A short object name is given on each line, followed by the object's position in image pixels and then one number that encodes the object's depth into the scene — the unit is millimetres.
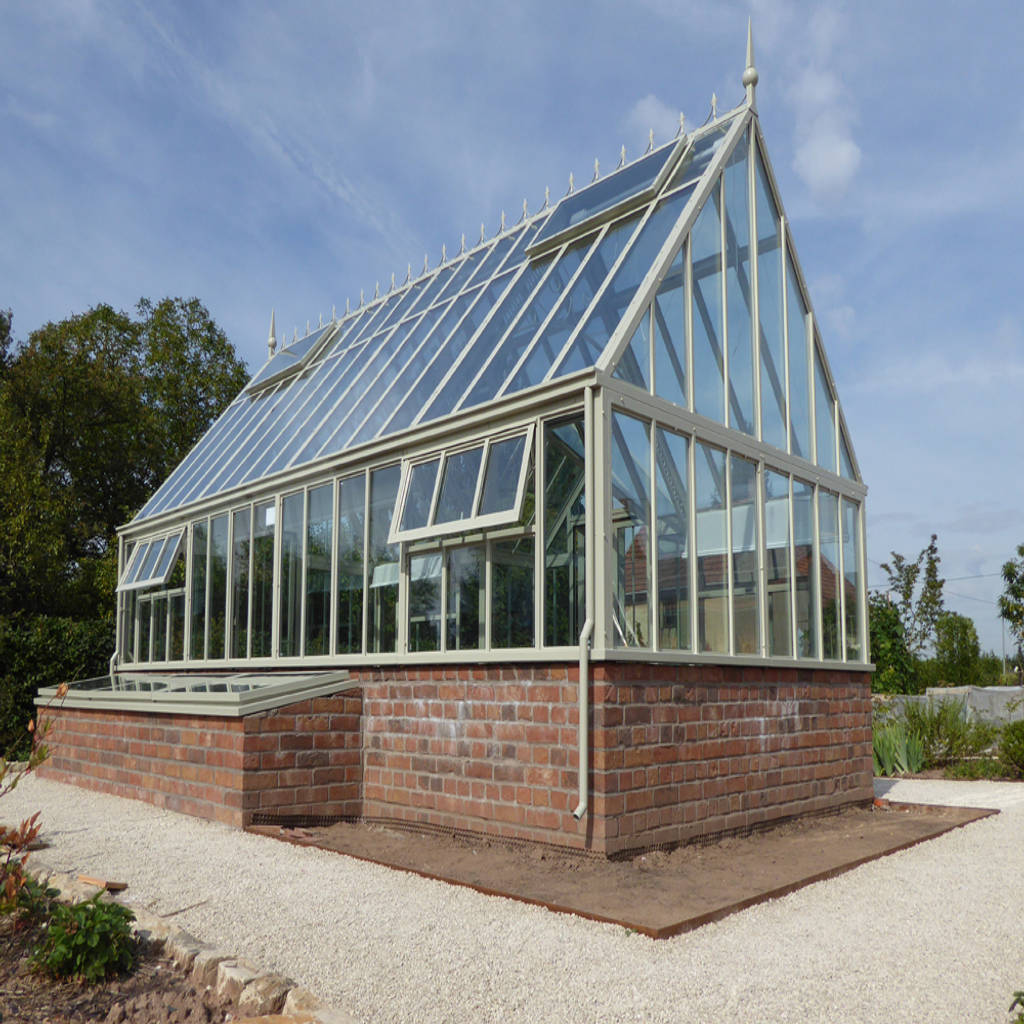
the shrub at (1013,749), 12945
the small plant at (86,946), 4438
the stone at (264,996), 4055
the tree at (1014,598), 26656
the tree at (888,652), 19172
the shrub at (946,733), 14102
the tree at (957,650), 24047
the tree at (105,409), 22375
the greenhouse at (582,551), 7641
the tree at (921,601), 27812
